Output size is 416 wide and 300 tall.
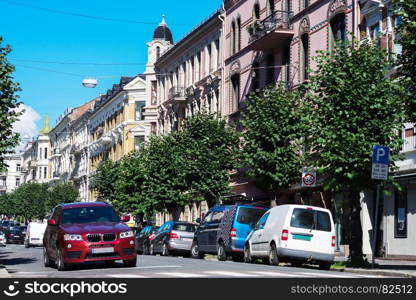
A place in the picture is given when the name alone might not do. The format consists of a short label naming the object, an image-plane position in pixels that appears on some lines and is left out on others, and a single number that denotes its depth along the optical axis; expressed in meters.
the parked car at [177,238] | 35.00
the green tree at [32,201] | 103.62
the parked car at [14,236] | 63.78
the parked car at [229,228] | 28.39
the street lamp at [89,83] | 45.62
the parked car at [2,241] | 51.57
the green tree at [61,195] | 92.25
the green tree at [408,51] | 19.92
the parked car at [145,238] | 38.56
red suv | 19.80
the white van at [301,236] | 23.62
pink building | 36.62
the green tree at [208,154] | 42.03
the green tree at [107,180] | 66.44
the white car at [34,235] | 52.82
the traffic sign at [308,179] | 28.82
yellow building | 75.69
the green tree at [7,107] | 23.23
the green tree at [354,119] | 24.47
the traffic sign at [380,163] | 21.80
